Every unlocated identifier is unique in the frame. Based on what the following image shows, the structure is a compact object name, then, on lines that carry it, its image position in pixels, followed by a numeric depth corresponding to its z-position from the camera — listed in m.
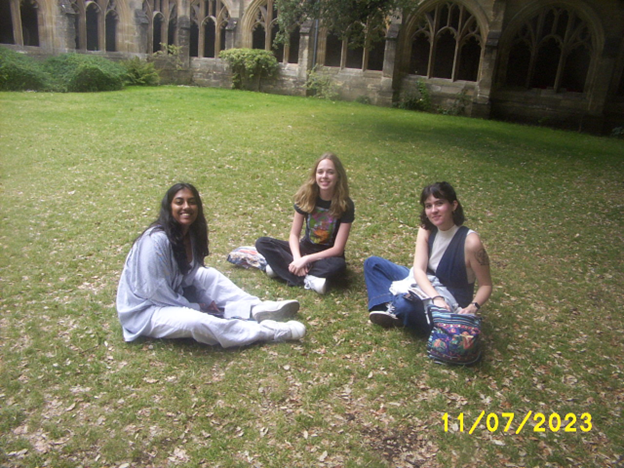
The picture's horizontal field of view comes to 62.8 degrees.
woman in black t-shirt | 4.94
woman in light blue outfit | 3.79
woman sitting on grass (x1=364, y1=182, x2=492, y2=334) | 3.95
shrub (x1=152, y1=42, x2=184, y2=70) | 22.69
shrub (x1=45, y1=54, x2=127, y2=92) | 17.53
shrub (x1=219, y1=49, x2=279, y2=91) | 21.17
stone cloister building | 17.03
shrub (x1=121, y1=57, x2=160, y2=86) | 20.45
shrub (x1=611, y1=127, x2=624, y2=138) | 16.09
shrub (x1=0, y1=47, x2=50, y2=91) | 16.48
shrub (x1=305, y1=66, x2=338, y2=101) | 20.33
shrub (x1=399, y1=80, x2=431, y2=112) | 18.67
